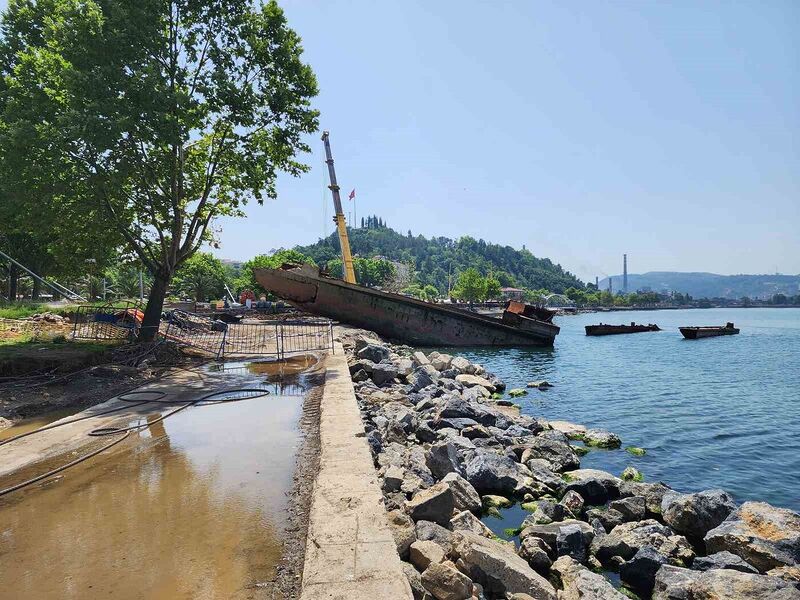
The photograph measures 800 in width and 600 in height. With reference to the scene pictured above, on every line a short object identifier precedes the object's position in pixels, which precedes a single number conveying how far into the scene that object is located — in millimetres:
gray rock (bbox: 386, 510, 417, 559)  4262
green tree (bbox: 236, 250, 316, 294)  68125
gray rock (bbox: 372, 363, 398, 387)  13802
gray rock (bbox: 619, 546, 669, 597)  4828
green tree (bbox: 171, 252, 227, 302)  59406
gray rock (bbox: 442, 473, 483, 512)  5902
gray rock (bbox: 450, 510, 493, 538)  5156
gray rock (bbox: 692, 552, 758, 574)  4832
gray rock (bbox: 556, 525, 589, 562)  5168
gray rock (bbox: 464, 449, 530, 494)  6969
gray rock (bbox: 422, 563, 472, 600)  3680
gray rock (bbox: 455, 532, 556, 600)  4051
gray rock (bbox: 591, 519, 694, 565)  5230
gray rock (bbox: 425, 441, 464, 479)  6875
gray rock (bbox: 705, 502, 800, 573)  4941
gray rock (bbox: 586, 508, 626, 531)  6023
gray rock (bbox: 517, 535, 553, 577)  4906
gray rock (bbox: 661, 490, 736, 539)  5828
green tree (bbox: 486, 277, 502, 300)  117312
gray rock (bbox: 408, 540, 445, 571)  4082
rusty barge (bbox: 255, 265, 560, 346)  31844
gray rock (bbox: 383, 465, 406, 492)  5879
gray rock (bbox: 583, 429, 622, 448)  10482
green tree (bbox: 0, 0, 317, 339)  12789
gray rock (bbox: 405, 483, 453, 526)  5168
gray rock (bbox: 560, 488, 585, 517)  6349
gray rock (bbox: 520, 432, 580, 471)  8406
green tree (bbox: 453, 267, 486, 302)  113188
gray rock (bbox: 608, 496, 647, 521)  6230
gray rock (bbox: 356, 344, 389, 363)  16906
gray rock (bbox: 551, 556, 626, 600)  4160
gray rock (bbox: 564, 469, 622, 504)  6926
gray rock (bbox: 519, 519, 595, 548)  5284
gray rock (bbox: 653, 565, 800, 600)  4086
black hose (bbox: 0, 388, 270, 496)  5627
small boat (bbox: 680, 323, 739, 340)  47812
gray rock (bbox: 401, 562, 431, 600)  3656
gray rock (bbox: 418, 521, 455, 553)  4598
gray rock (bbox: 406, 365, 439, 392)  13281
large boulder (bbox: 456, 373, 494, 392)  16203
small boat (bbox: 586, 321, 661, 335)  54062
